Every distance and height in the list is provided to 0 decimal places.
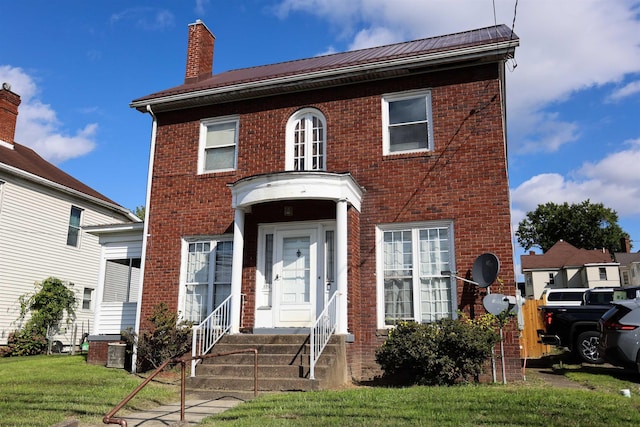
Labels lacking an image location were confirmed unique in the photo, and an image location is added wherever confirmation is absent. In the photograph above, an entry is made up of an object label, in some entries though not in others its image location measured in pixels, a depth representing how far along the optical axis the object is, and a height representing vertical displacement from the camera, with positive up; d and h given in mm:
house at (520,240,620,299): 41094 +4383
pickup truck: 11086 -134
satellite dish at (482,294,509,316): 8875 +310
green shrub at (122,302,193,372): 10422 -419
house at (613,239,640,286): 43281 +4733
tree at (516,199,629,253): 53312 +9937
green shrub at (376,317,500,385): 8062 -474
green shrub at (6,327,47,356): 16641 -808
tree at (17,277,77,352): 17312 +346
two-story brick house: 9953 +2483
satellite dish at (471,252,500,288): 9211 +928
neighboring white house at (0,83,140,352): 17109 +3238
